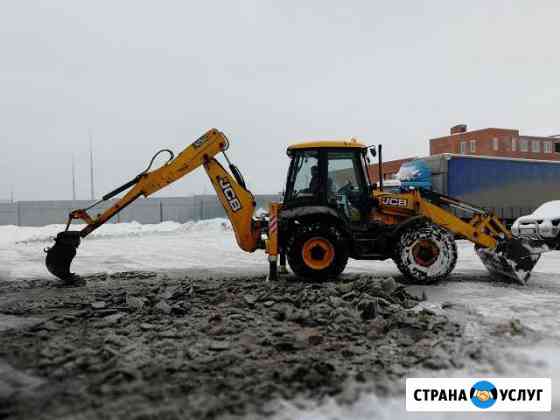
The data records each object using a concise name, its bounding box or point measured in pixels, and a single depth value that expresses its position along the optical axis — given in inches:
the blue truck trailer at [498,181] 693.9
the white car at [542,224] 508.7
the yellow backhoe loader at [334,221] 318.0
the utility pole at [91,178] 1878.7
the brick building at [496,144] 1966.0
